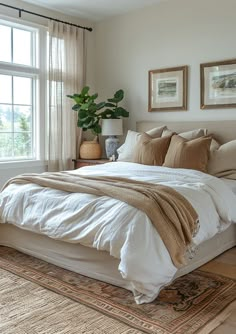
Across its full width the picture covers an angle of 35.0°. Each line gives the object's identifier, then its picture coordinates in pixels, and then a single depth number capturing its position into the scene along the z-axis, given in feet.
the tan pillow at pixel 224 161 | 12.75
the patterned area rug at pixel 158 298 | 7.28
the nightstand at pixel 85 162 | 16.98
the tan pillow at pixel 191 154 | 12.82
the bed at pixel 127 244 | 7.98
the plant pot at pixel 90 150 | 17.78
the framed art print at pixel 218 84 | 14.58
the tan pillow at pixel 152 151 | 13.87
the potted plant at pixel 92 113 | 17.13
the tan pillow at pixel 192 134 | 14.46
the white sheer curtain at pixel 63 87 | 17.06
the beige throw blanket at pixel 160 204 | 8.27
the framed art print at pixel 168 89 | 15.99
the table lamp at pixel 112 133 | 16.96
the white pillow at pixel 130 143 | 15.36
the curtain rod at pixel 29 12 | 15.32
